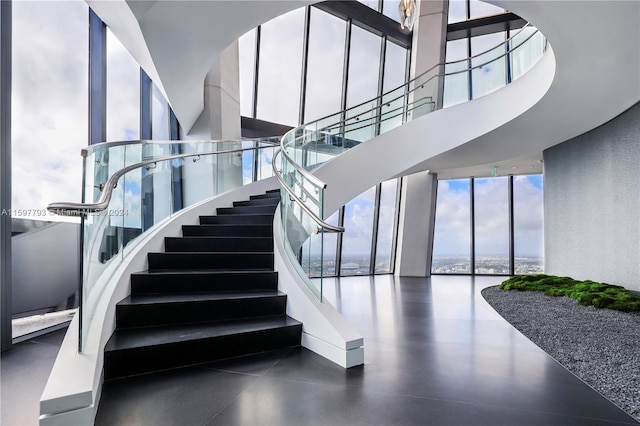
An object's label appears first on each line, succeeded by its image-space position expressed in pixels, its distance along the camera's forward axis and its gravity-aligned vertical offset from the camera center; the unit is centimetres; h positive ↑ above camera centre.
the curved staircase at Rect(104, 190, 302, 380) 282 -85
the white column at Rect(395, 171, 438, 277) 1173 -45
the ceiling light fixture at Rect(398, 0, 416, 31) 479 +263
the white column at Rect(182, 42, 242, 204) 634 +197
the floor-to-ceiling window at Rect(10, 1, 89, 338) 427 +103
